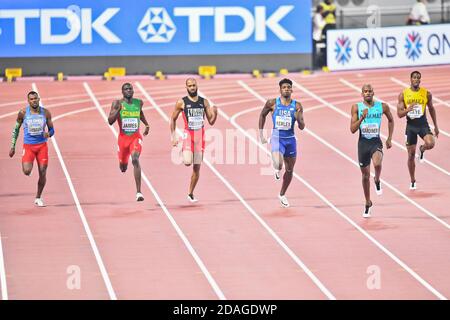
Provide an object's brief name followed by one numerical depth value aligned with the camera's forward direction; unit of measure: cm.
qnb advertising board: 3144
